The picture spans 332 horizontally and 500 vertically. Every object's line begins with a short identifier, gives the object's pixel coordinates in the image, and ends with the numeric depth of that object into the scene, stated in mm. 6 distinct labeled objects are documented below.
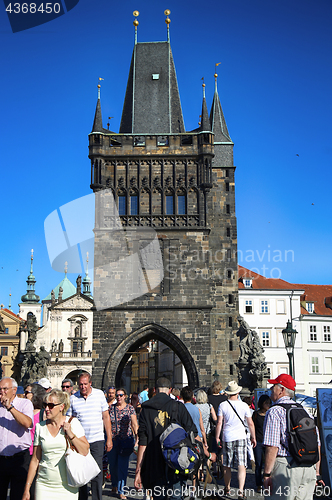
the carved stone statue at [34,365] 21859
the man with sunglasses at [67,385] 6953
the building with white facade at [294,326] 37719
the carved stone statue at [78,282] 50500
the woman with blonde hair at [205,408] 8094
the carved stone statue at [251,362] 17797
